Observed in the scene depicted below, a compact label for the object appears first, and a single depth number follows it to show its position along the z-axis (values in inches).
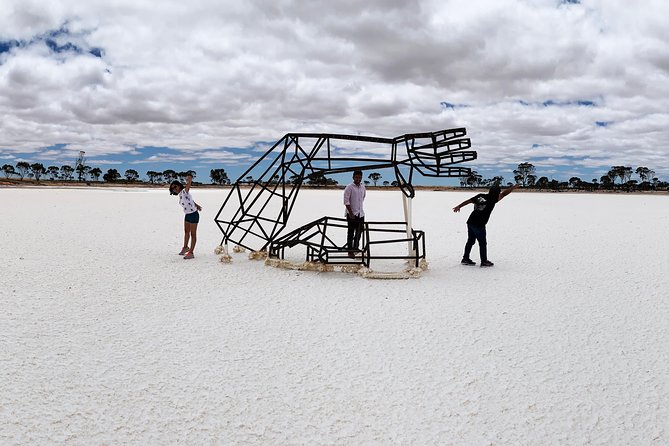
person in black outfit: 408.5
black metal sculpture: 362.0
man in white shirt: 400.8
